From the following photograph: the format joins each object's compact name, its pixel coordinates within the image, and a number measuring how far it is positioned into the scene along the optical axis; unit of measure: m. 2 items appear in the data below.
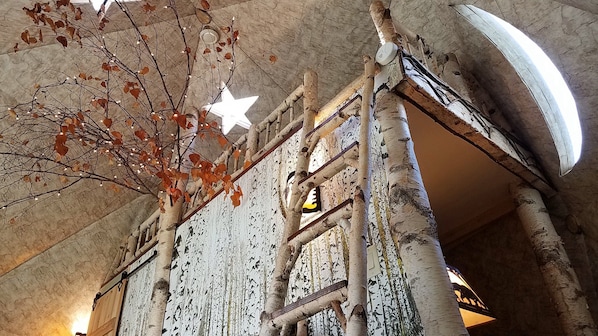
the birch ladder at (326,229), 1.64
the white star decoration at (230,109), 5.77
